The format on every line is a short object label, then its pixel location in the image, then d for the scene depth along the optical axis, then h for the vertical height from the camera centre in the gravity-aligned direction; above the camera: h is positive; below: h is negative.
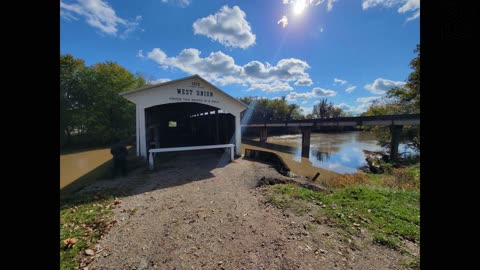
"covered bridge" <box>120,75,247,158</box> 8.57 +1.36
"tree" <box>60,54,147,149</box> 18.62 +2.78
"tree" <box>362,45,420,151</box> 12.13 +2.46
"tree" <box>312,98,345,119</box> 58.53 +7.42
